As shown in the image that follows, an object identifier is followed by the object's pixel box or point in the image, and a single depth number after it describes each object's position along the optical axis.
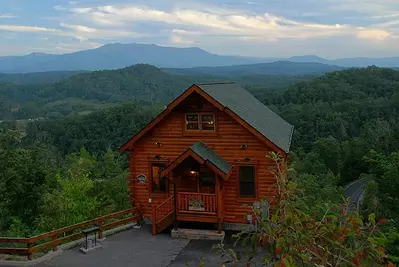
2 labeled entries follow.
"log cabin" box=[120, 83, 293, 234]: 16.41
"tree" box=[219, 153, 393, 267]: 4.50
